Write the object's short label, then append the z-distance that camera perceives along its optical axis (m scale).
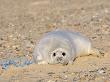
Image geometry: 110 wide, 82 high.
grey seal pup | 15.85
